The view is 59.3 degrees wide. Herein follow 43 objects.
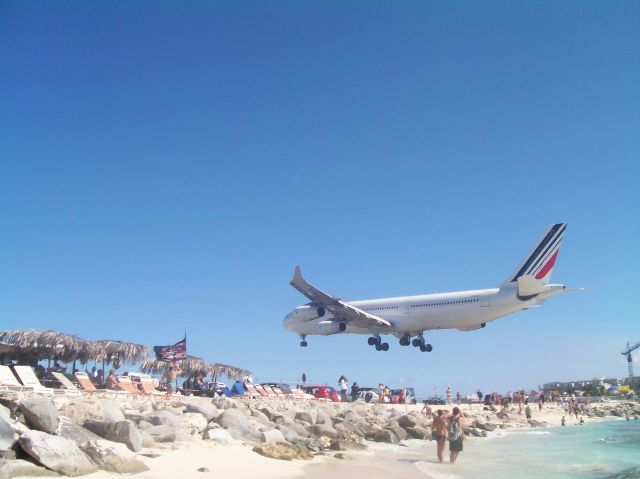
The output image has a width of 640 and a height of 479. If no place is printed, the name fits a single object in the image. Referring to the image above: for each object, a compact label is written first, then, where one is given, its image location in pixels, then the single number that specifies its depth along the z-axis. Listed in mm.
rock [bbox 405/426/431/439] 20755
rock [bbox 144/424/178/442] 10812
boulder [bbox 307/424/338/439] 16531
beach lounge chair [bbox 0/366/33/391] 13734
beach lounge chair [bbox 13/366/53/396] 14430
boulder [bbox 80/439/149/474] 8000
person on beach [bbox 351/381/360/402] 37625
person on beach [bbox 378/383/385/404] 34956
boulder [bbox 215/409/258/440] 12883
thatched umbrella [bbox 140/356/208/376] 33200
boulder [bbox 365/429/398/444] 18277
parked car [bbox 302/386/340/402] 34281
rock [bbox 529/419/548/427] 33844
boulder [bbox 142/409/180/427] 11689
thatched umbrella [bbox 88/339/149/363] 27312
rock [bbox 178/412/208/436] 12750
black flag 28125
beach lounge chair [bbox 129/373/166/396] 20500
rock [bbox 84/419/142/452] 9630
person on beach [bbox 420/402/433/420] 27422
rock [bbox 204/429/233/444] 11969
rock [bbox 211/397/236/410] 18078
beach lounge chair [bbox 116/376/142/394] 19906
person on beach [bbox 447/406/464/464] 13648
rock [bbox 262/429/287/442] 12634
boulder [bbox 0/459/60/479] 6715
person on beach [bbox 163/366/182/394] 26062
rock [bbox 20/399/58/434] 8781
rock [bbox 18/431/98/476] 7395
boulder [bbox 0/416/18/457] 7468
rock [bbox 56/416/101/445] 8883
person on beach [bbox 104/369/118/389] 19984
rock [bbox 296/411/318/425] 18188
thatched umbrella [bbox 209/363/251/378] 39362
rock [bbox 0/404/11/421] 8500
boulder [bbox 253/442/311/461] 11383
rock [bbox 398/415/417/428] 22031
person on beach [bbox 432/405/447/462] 14070
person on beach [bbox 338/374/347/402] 35822
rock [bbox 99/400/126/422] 11266
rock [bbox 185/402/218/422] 14797
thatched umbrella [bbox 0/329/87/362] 24750
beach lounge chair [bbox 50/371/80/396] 16514
